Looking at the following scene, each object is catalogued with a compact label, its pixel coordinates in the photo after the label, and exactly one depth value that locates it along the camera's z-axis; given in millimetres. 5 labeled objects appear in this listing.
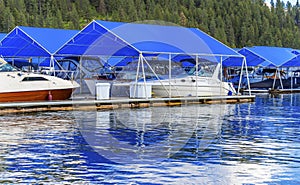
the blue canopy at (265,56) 48531
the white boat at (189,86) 33344
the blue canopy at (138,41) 29766
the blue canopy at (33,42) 33000
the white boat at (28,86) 27375
